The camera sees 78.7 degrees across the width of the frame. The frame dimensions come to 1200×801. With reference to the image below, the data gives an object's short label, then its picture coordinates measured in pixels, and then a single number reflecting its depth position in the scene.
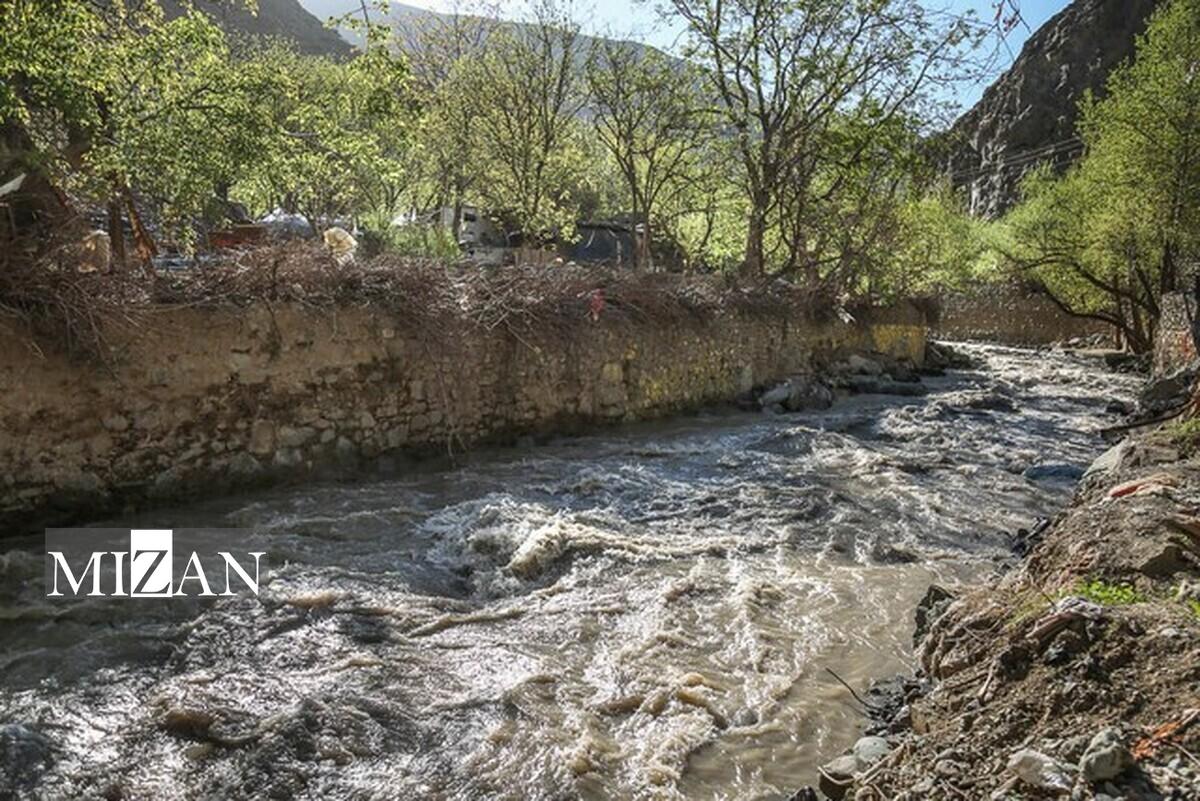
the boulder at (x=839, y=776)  2.58
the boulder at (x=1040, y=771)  1.86
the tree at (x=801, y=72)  13.77
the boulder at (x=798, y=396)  12.45
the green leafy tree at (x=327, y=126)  6.93
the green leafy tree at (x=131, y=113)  6.22
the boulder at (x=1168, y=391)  10.12
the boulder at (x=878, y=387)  14.48
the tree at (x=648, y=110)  14.95
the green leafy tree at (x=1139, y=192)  15.88
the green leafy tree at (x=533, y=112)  16.53
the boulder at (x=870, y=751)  2.65
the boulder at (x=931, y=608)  3.90
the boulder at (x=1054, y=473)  7.90
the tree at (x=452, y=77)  17.77
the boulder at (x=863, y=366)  15.29
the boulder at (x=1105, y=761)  1.80
